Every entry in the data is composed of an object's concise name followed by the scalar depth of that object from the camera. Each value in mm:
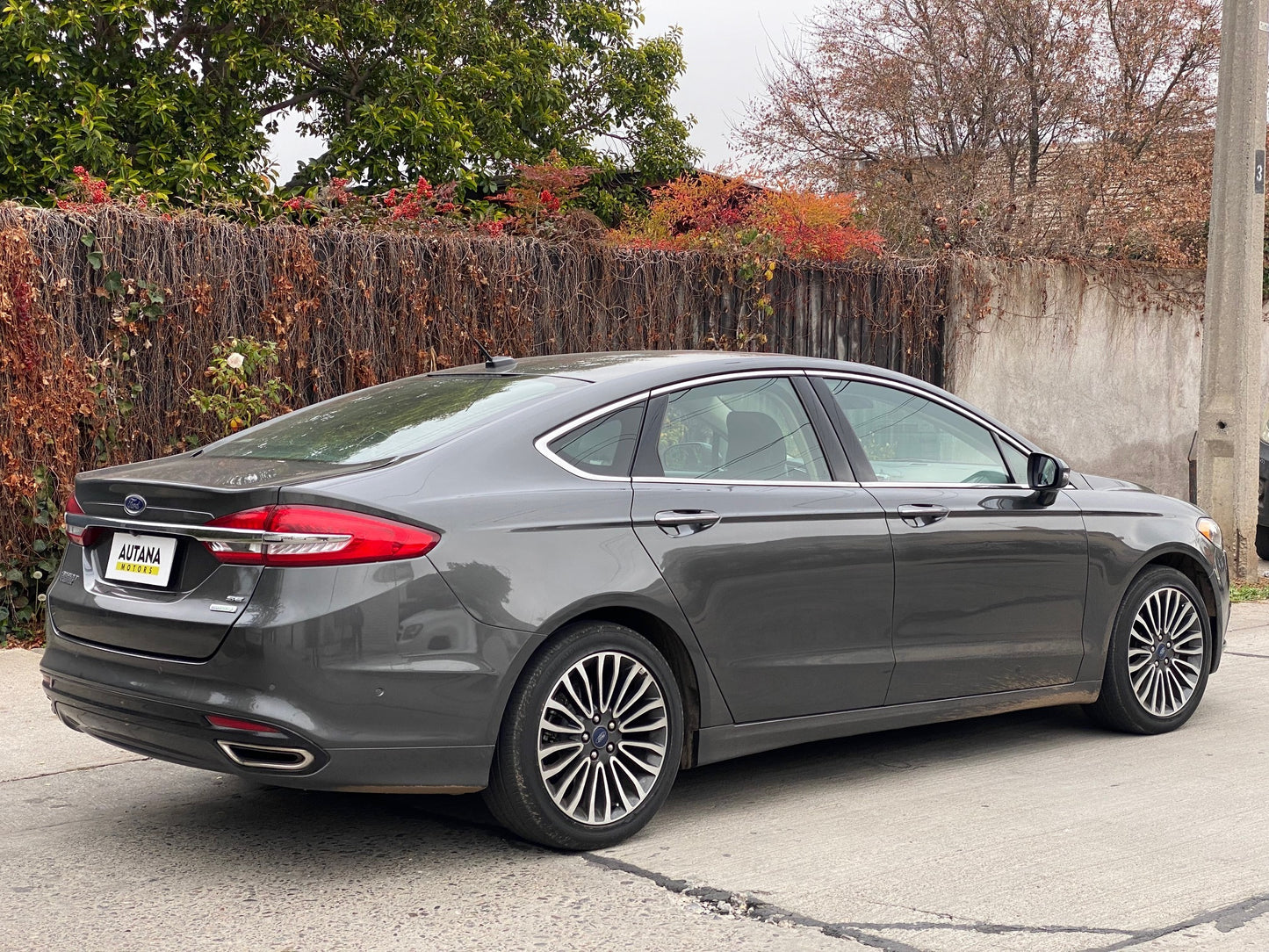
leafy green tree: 15453
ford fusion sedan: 4160
